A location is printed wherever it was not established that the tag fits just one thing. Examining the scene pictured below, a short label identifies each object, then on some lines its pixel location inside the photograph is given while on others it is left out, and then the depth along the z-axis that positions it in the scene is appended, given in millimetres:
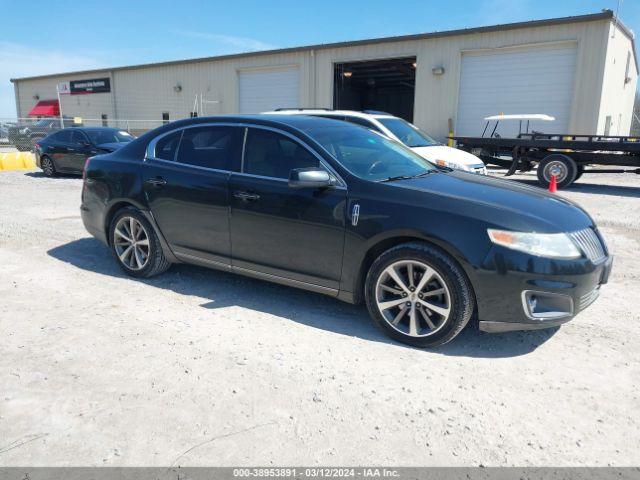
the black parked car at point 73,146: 13161
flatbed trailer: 11781
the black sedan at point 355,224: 3254
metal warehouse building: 18172
